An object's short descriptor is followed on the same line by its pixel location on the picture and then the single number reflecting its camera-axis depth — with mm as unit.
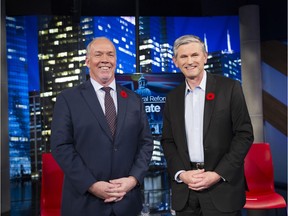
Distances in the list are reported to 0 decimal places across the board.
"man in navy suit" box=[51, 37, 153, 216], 1904
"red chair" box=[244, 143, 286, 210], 3587
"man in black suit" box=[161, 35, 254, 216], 1963
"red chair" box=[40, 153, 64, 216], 3209
